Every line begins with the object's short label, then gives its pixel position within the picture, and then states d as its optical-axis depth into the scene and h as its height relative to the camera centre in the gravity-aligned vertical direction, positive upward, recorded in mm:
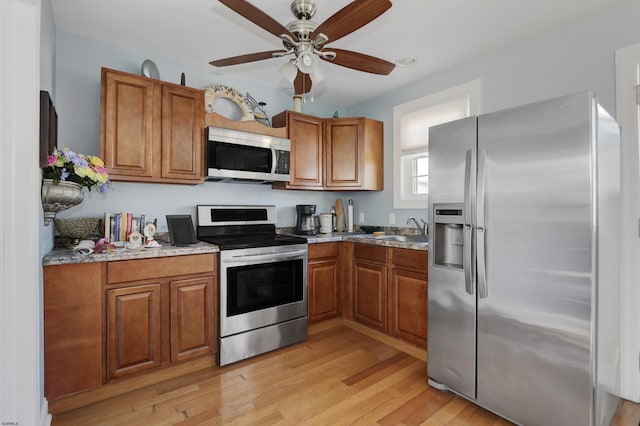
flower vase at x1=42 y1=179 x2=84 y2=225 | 1765 +90
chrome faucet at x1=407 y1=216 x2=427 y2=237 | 3181 -127
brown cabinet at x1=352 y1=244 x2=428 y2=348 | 2535 -689
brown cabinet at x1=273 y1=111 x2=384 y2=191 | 3453 +657
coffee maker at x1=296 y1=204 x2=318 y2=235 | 3441 -74
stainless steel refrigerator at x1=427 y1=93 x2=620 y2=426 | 1503 -244
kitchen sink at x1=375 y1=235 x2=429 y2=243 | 3003 -254
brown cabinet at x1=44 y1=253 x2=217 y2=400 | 1851 -698
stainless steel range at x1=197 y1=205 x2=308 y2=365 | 2453 -613
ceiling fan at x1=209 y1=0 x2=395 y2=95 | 1472 +959
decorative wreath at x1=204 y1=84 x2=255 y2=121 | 2885 +1106
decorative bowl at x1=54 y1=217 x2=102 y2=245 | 2217 -115
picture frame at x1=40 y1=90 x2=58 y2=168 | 1515 +426
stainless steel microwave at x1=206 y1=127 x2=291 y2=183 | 2689 +514
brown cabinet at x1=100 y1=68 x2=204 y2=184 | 2309 +649
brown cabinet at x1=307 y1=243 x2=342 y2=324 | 3043 -686
